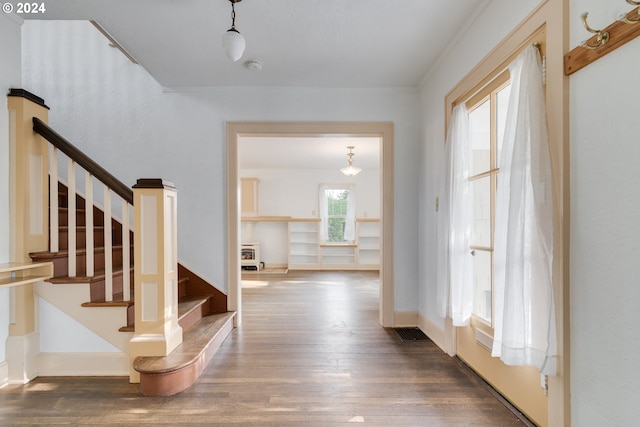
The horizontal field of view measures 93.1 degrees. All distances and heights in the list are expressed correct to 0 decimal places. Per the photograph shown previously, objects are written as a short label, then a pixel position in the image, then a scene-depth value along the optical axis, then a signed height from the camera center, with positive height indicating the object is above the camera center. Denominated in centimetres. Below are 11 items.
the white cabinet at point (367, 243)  746 -74
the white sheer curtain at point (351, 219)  766 -13
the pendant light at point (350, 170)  588 +88
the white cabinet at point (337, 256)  749 -105
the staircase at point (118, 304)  199 -64
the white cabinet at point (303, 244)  750 -76
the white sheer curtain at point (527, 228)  142 -8
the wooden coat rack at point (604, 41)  105 +66
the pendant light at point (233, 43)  182 +104
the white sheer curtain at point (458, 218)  220 -4
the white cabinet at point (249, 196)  764 +47
